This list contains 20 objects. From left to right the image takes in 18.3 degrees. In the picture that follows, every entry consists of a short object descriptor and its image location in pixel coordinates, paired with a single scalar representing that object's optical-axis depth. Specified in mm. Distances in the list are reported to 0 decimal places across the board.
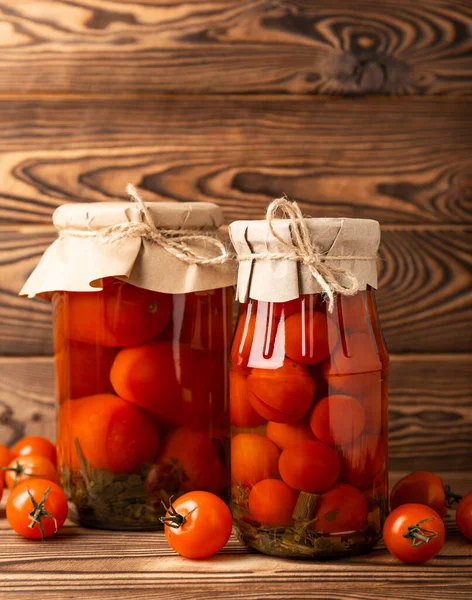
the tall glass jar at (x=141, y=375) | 898
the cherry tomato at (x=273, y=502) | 842
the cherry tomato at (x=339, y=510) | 837
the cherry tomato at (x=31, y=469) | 962
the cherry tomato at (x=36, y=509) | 879
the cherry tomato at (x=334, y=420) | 838
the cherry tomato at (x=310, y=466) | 836
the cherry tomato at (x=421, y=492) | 901
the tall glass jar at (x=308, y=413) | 838
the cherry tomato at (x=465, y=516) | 874
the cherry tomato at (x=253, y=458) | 852
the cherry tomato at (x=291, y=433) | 842
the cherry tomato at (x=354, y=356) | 840
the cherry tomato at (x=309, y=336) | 837
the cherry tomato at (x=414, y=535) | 833
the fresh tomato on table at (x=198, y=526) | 843
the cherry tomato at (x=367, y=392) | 840
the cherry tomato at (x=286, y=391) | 837
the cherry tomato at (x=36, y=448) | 1003
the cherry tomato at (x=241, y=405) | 861
